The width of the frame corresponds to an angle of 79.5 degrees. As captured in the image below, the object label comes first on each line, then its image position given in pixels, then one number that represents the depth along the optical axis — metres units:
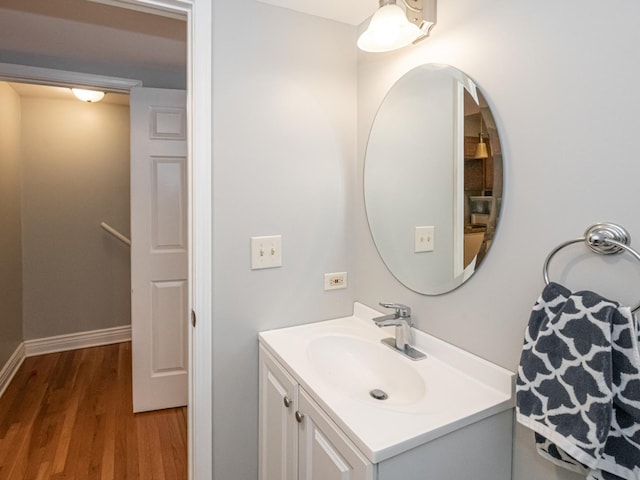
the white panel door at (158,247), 2.25
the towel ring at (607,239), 0.79
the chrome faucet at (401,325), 1.30
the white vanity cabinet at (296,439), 0.92
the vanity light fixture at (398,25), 1.17
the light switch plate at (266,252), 1.44
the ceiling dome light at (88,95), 2.79
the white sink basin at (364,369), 1.20
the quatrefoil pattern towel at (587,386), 0.74
